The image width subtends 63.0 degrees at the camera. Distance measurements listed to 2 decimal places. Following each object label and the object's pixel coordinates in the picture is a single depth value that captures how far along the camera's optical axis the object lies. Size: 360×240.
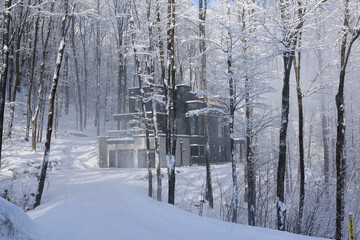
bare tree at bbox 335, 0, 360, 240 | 10.98
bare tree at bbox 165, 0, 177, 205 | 14.47
